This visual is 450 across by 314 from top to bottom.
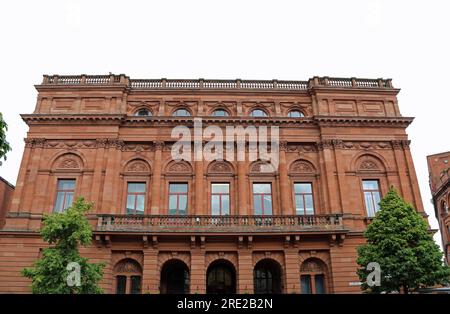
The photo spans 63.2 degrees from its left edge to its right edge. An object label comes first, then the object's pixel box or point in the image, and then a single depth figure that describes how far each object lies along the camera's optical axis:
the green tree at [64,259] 17.97
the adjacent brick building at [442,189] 42.28
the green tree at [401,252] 18.55
